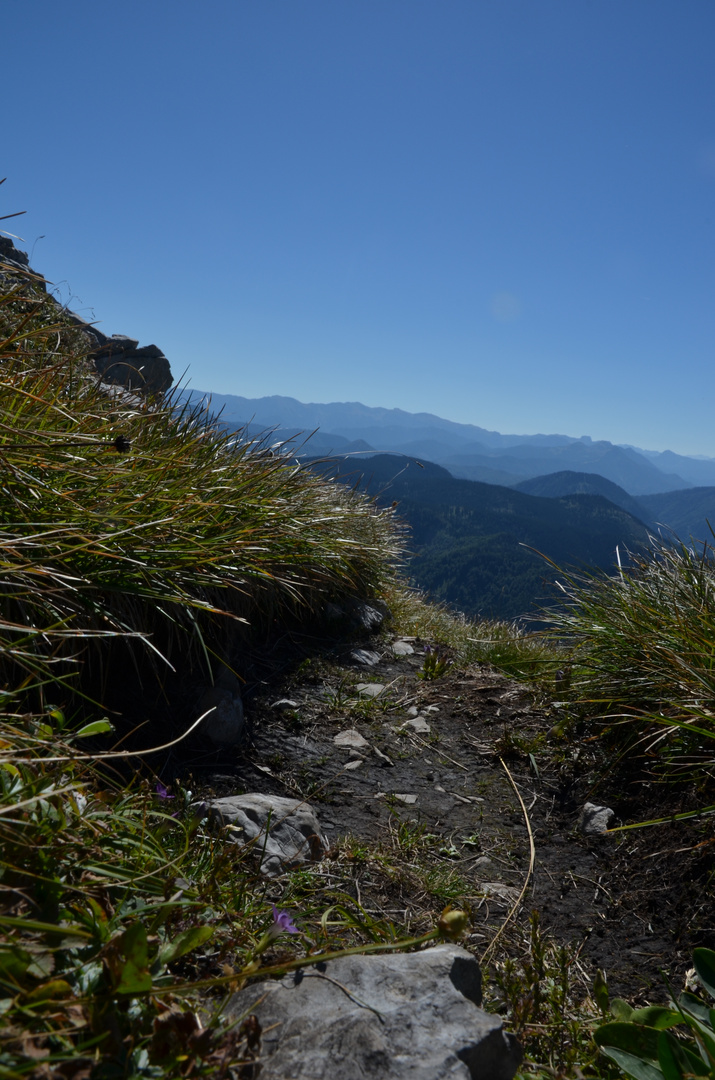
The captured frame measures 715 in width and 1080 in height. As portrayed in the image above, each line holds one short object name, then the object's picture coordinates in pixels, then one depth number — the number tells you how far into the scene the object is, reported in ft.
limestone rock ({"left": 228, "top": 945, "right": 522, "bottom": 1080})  3.86
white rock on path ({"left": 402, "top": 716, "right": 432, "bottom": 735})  12.62
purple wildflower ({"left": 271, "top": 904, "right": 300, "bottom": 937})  4.69
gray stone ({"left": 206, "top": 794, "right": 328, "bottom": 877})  6.92
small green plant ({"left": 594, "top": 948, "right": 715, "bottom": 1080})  4.38
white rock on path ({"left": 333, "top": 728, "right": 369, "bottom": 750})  11.22
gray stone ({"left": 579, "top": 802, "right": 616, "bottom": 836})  9.30
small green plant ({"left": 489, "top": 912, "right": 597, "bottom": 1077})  5.13
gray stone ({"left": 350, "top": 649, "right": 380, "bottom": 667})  14.99
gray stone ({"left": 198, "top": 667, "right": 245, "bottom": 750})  9.84
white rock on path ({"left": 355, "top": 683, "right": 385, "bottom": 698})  13.35
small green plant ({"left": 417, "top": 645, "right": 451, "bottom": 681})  15.40
